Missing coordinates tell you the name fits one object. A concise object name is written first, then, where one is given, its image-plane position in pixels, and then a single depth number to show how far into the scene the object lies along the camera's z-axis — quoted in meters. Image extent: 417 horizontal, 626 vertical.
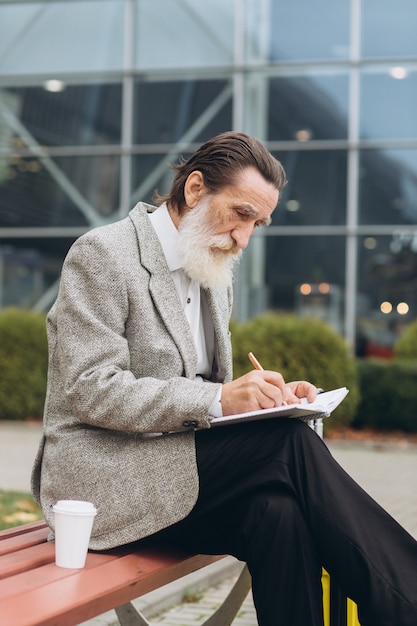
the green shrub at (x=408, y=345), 12.92
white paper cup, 2.44
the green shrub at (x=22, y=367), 12.28
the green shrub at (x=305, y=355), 11.27
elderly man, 2.52
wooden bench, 2.16
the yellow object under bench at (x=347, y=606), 2.74
